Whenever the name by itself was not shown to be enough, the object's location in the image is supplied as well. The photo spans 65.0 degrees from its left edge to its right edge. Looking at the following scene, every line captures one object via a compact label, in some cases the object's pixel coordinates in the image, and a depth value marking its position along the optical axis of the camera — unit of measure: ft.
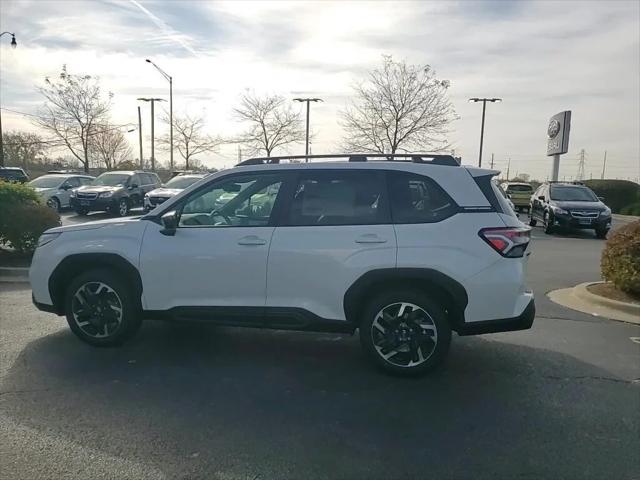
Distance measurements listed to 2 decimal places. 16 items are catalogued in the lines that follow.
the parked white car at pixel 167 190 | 55.01
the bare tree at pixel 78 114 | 119.75
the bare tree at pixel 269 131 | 132.77
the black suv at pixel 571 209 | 52.29
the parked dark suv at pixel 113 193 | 58.65
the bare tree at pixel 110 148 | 165.93
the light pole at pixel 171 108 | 110.65
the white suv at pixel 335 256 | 13.46
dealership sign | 96.32
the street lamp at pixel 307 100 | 125.59
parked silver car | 62.23
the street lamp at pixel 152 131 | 139.85
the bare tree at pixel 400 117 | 98.78
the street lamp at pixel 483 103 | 124.67
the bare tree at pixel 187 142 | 156.70
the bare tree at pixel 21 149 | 176.45
